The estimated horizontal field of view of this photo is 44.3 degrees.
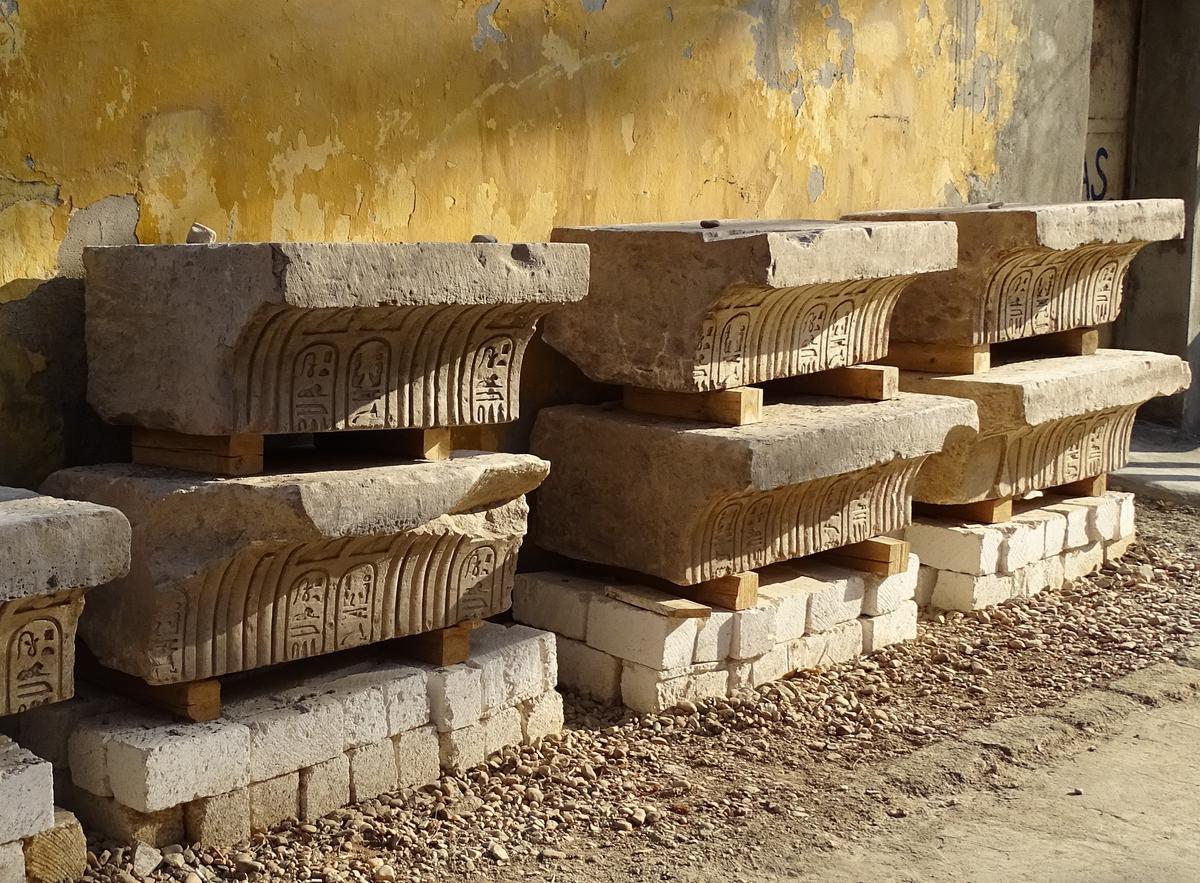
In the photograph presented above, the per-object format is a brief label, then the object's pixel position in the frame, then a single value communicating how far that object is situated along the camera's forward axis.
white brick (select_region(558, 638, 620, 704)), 4.53
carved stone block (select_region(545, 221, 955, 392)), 4.35
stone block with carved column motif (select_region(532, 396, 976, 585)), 4.37
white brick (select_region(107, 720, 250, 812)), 3.24
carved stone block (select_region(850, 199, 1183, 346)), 5.41
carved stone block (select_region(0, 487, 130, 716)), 2.84
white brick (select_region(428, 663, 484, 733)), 3.85
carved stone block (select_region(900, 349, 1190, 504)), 5.48
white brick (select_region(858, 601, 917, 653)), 5.09
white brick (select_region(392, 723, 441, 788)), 3.77
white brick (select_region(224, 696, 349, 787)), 3.44
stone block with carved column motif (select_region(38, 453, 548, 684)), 3.33
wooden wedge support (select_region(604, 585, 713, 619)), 4.39
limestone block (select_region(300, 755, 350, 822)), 3.55
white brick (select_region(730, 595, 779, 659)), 4.55
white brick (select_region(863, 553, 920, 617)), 5.09
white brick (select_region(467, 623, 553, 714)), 3.98
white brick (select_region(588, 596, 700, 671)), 4.38
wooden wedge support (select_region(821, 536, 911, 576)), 5.08
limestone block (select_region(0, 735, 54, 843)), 2.96
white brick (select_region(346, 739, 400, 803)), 3.66
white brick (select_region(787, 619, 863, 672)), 4.81
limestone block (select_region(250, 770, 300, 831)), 3.45
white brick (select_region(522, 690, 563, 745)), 4.12
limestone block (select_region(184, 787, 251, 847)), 3.35
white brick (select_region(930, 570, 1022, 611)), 5.64
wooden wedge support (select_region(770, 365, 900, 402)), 5.04
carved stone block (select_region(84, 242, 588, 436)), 3.31
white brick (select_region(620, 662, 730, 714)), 4.40
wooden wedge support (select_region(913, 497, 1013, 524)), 5.76
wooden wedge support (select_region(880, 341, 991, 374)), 5.60
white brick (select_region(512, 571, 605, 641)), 4.61
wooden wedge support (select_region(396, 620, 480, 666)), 3.93
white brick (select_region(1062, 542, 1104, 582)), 6.16
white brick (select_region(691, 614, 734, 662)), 4.48
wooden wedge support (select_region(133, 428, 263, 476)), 3.44
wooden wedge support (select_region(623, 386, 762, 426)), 4.51
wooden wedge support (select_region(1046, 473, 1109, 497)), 6.38
